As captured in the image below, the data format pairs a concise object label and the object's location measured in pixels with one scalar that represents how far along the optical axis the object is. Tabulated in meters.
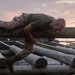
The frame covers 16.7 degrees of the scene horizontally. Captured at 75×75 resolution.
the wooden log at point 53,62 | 7.32
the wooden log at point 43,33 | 5.25
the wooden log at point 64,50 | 8.43
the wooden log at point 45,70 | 6.54
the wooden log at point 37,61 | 6.45
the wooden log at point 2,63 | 6.29
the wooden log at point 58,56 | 6.59
